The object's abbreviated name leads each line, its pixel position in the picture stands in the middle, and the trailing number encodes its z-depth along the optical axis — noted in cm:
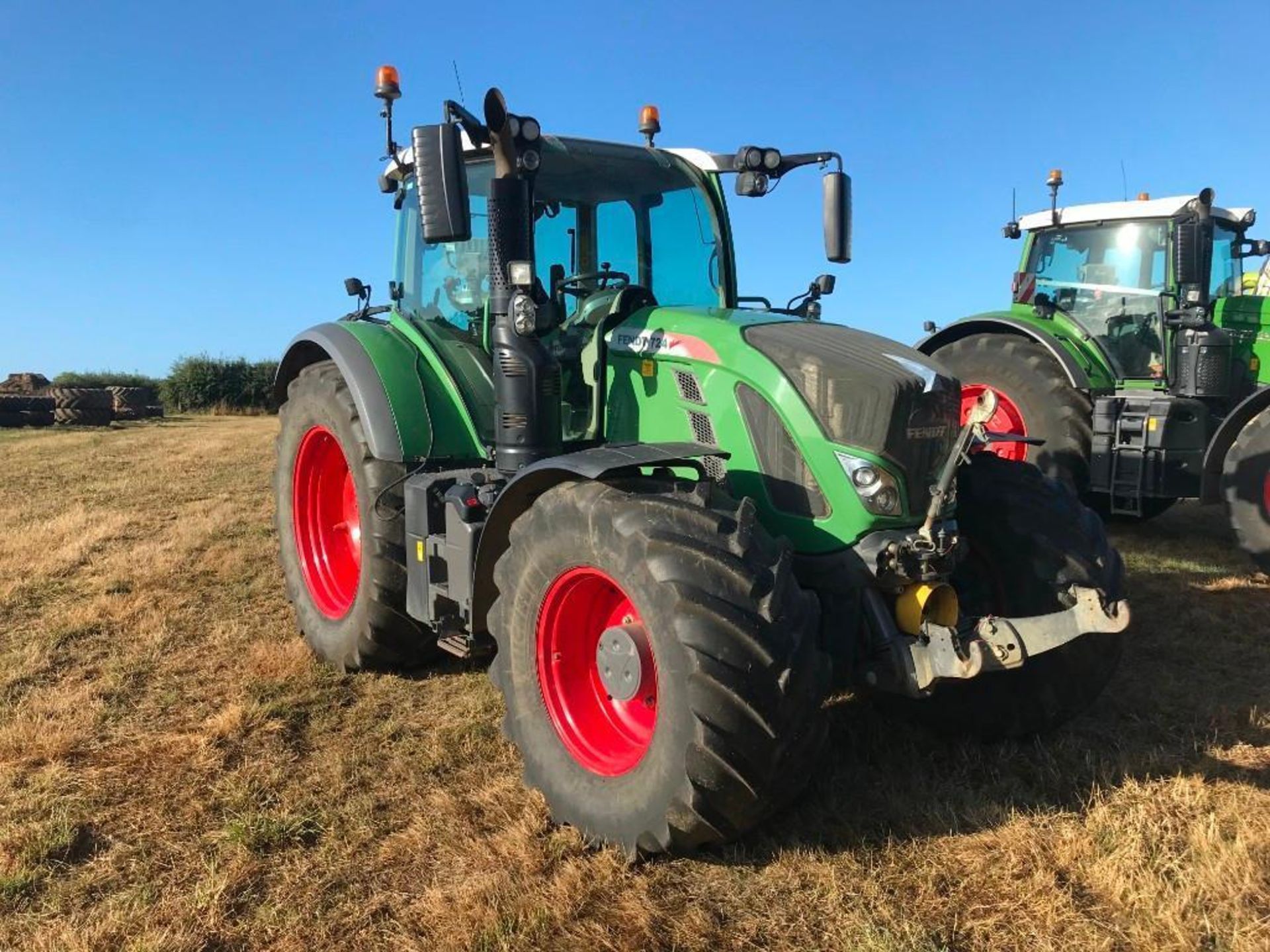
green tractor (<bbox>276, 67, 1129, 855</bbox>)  255
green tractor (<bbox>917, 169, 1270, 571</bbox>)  652
